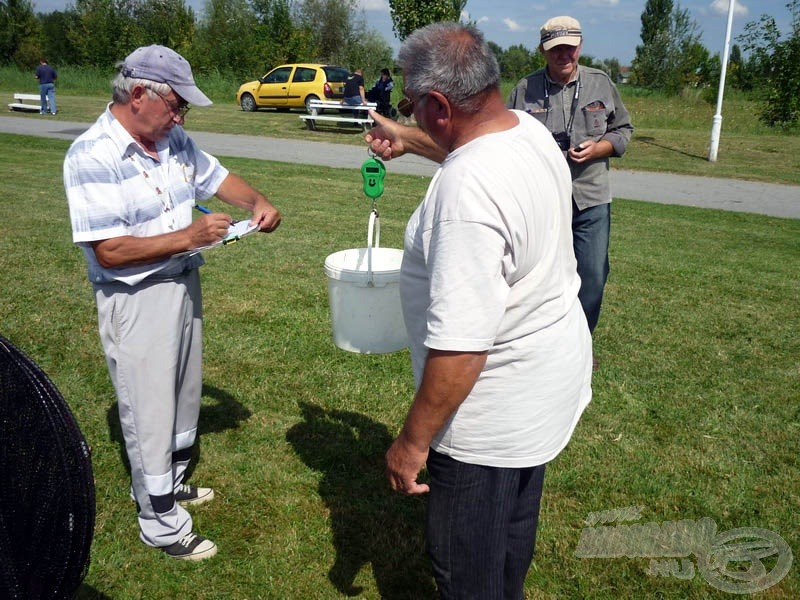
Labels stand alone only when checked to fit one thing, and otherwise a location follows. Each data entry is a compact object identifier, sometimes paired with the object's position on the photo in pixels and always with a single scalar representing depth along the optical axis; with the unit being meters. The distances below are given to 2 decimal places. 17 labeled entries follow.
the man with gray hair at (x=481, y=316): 1.74
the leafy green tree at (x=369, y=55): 46.38
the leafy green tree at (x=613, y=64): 84.72
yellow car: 23.42
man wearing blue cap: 2.56
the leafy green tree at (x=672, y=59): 45.02
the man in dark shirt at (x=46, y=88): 22.31
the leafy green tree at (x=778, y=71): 16.03
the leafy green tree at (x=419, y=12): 24.98
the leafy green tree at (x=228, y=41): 35.59
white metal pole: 15.17
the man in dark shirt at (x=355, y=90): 21.16
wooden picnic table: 20.18
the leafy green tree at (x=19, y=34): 43.91
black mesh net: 1.54
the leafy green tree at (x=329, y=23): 51.91
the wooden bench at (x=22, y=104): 23.03
